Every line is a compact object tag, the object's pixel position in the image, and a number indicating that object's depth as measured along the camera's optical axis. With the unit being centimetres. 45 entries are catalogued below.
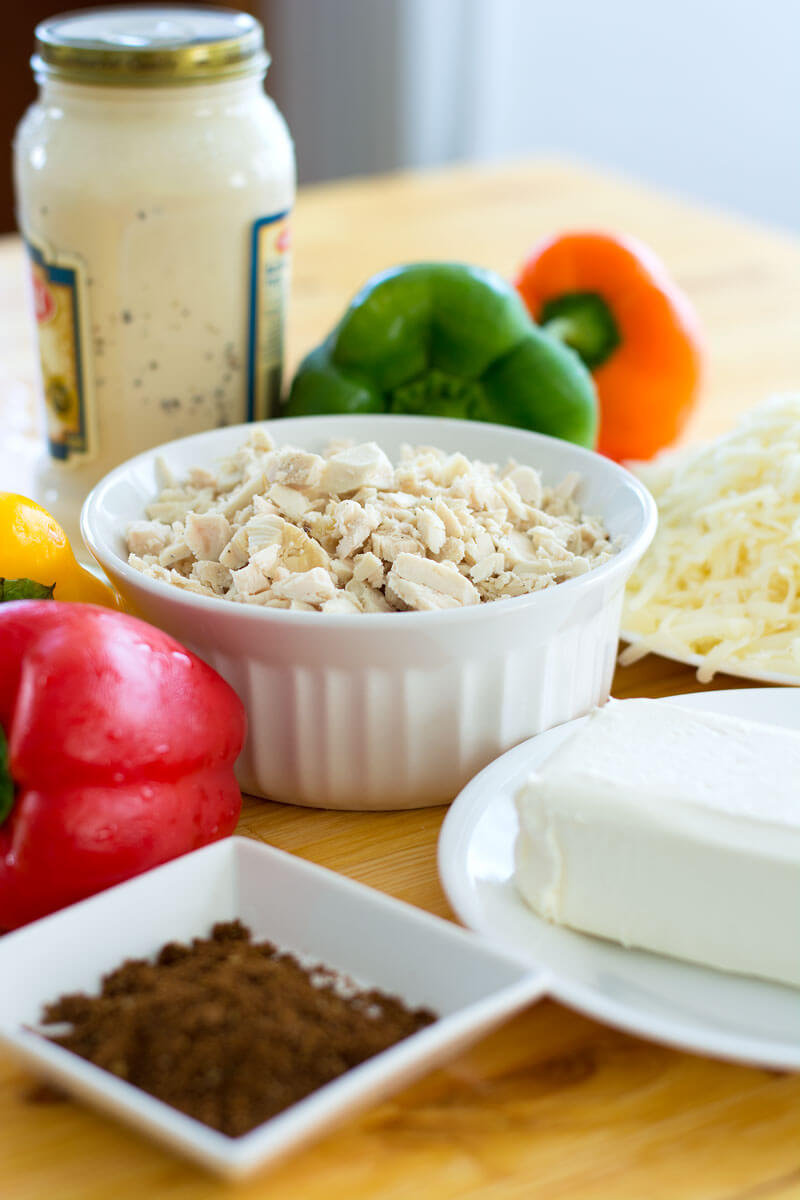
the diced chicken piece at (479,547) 89
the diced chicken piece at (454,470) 92
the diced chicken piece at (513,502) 91
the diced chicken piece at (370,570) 88
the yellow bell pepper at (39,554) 89
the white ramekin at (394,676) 86
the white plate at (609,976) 79
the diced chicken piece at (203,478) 93
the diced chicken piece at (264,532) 88
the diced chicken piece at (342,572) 88
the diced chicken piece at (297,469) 90
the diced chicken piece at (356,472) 90
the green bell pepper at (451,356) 102
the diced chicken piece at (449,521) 89
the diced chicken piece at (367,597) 87
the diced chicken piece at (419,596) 87
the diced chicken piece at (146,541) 90
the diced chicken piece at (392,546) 88
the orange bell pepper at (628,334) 109
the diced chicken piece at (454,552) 88
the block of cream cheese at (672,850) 81
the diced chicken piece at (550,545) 90
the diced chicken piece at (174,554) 90
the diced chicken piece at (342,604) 86
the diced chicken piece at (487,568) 88
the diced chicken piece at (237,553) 89
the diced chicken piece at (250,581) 87
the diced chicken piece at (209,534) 90
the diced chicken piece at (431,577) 87
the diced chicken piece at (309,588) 87
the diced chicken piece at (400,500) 90
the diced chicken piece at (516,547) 89
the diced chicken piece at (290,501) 89
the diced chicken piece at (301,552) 88
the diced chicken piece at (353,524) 88
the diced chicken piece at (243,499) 91
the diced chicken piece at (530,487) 92
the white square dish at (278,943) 77
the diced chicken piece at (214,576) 89
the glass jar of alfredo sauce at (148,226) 96
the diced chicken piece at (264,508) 89
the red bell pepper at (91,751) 82
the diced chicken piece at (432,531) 88
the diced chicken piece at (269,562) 87
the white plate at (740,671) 91
